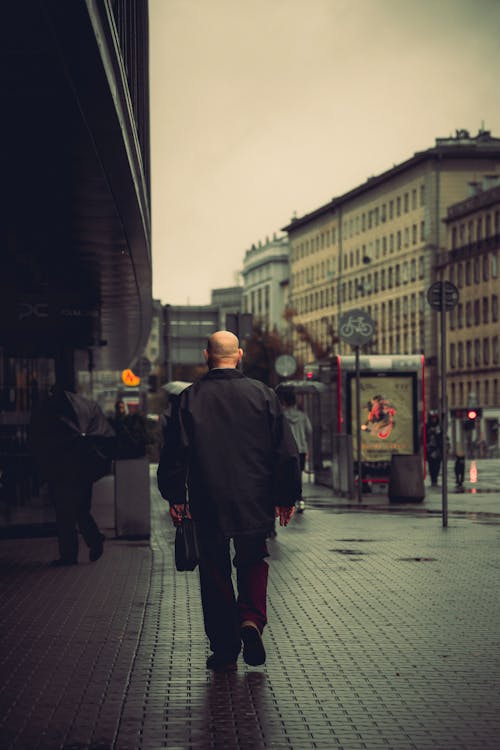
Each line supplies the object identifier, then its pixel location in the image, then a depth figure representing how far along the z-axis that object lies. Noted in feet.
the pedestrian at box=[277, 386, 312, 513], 78.43
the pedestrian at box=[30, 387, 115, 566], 49.93
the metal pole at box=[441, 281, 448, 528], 64.82
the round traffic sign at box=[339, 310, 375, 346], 91.97
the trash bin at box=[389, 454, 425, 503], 89.40
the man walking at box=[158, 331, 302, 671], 28.30
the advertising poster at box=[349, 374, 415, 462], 104.83
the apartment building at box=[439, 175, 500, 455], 358.64
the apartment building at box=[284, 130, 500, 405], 393.29
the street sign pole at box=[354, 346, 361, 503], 88.78
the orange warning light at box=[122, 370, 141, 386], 175.52
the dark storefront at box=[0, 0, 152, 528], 30.19
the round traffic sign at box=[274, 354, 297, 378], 165.17
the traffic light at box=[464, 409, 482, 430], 166.18
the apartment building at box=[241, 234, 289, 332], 596.29
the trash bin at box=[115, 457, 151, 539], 60.18
